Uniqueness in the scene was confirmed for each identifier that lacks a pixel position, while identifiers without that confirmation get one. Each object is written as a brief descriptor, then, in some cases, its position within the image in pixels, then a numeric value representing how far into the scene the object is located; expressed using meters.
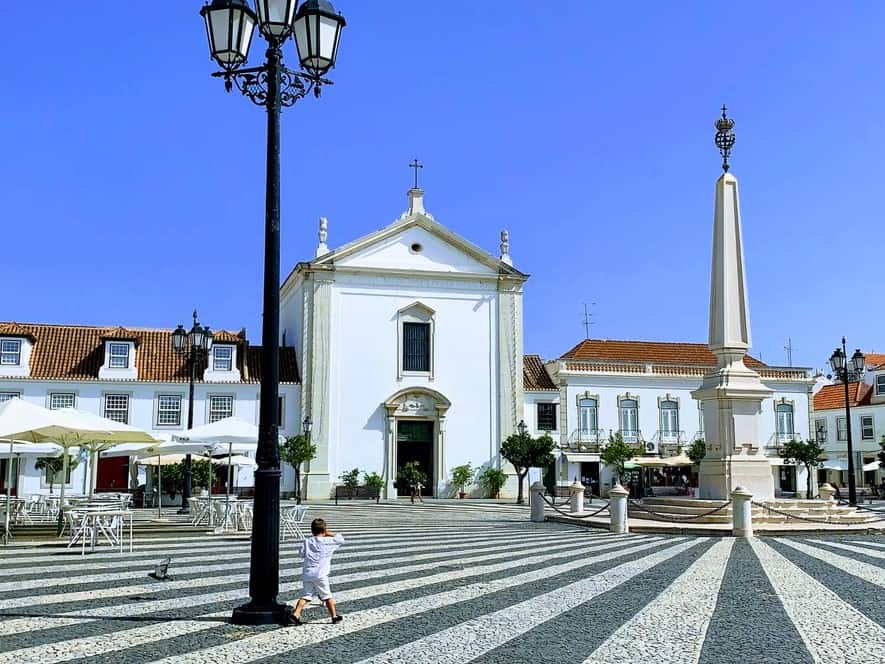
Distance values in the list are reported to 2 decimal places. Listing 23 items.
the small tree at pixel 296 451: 37.62
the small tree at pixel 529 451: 37.94
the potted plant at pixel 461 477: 41.25
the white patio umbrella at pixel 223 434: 19.55
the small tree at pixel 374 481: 40.06
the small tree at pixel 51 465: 35.09
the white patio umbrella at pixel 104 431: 15.88
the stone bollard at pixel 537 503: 23.70
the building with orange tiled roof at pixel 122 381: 39.12
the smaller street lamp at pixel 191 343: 24.25
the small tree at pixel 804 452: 44.44
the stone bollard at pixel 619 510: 19.44
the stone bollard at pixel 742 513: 17.91
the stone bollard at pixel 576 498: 24.42
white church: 40.00
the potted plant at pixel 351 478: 40.12
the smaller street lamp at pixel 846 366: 28.14
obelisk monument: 21.00
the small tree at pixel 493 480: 41.59
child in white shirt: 7.82
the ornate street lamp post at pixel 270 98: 7.78
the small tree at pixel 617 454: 44.69
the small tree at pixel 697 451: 43.94
